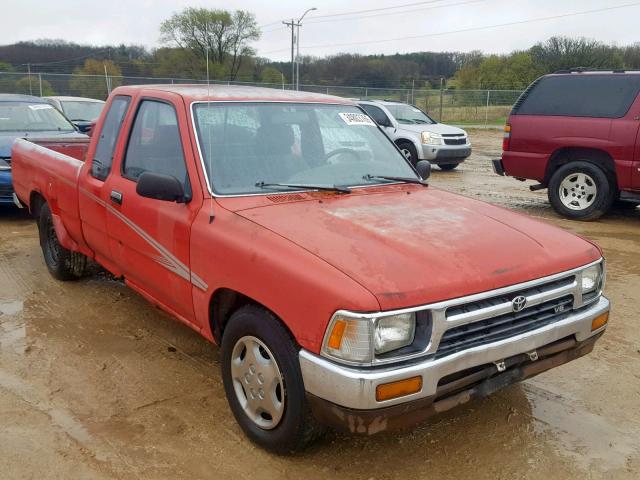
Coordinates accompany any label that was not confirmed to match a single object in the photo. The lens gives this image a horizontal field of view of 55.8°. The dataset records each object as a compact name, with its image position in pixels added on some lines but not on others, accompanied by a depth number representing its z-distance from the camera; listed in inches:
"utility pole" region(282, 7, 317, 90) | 1358.3
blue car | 342.0
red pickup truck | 98.7
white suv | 558.9
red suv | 319.3
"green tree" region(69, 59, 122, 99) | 973.2
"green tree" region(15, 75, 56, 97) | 943.0
